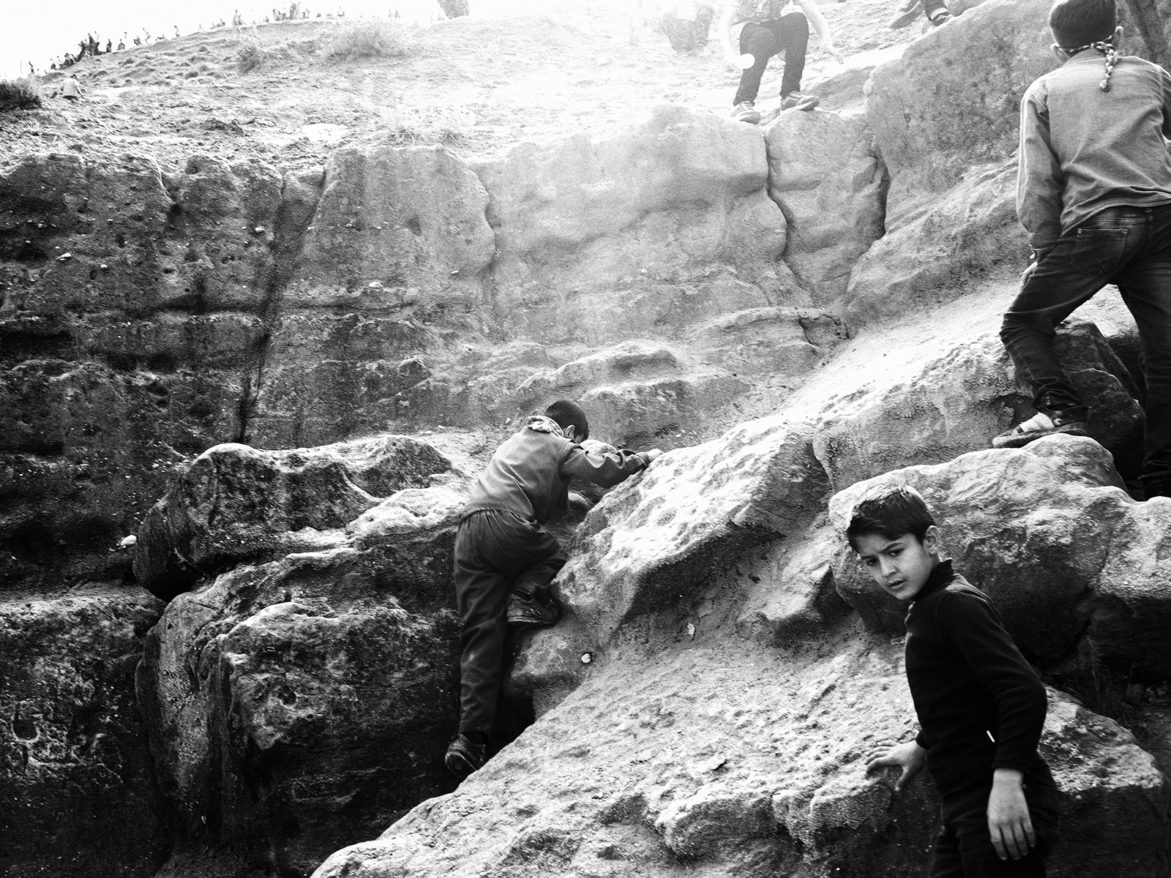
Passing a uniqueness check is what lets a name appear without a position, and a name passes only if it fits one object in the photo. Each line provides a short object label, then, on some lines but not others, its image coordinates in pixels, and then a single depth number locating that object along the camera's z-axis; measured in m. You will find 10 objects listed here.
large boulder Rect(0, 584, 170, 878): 6.27
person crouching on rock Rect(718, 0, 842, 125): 9.34
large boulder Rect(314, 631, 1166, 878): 3.64
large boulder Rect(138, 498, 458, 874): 5.76
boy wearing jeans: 4.95
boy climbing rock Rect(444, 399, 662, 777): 5.85
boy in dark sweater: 3.00
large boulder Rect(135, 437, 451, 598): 6.38
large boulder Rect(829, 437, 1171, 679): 3.95
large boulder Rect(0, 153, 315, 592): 7.44
